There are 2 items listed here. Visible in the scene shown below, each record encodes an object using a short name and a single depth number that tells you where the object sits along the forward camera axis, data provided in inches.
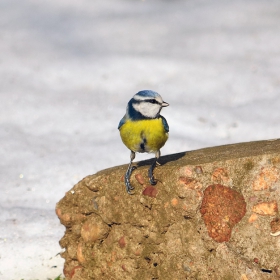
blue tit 328.5
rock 288.4
